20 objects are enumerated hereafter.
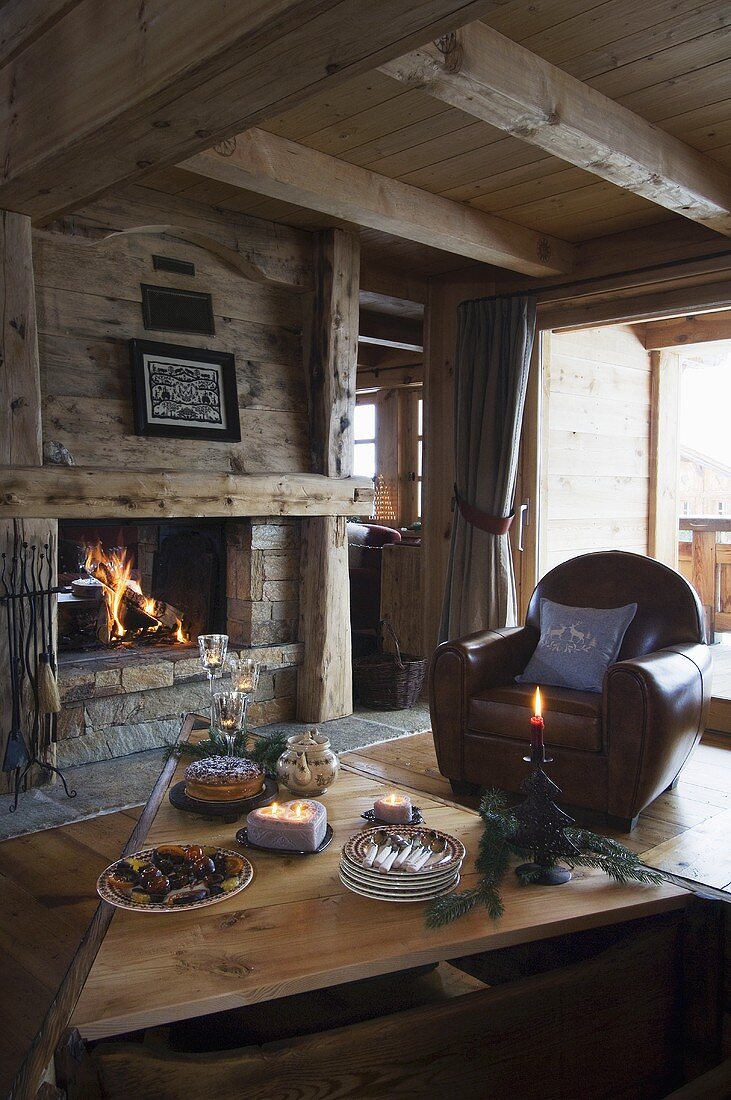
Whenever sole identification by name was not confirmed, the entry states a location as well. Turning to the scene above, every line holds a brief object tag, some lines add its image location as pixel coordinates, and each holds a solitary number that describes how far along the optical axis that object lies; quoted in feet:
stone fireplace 12.59
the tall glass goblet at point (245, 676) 8.33
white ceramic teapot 7.64
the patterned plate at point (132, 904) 5.57
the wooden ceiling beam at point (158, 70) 5.96
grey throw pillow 11.12
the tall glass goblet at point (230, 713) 8.27
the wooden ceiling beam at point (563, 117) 8.24
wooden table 4.70
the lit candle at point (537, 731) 6.11
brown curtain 15.42
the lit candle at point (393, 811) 7.06
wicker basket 15.81
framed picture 12.80
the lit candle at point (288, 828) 6.55
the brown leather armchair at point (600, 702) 9.85
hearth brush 11.29
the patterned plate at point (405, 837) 6.09
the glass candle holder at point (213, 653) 8.54
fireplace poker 10.95
